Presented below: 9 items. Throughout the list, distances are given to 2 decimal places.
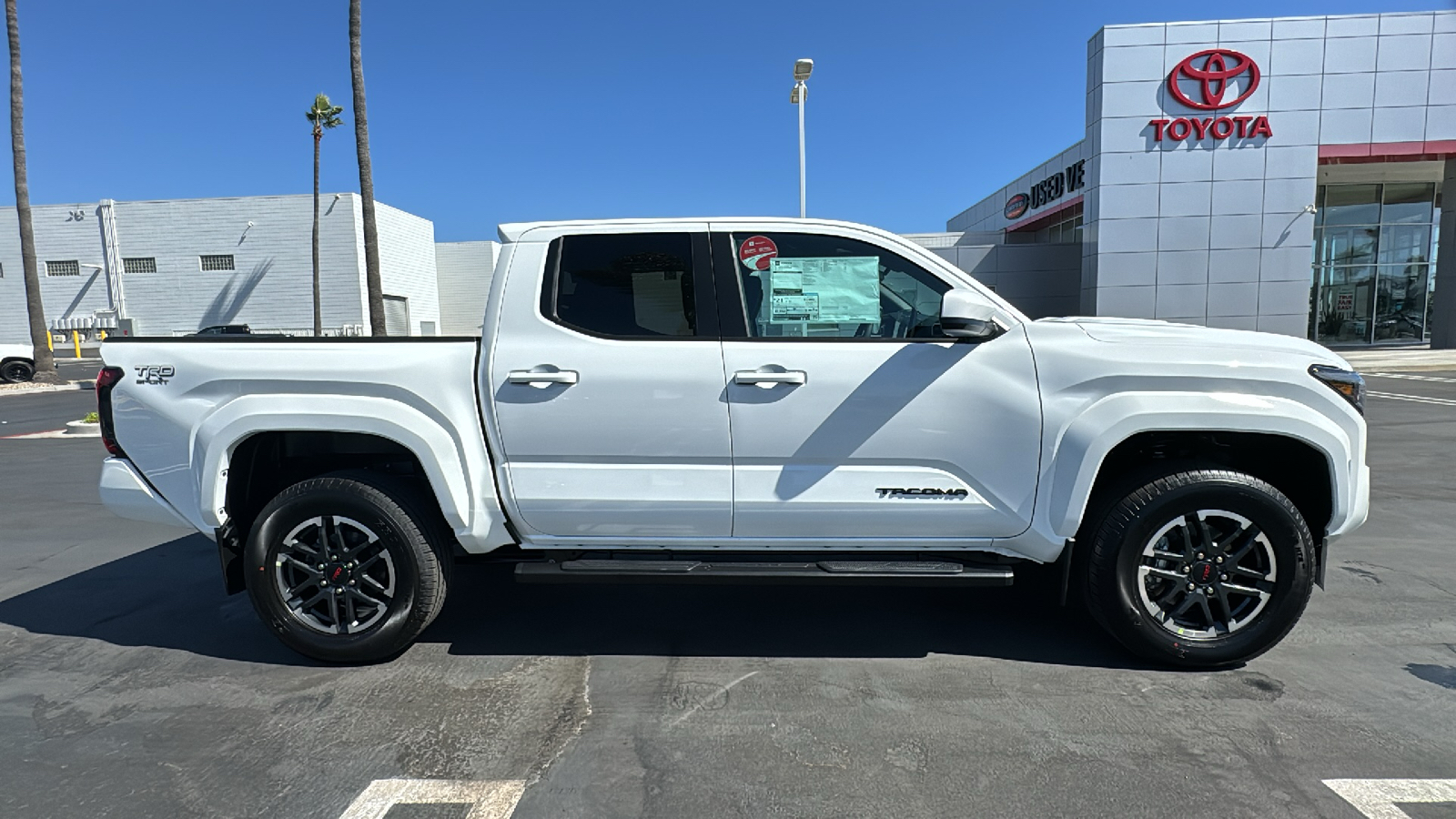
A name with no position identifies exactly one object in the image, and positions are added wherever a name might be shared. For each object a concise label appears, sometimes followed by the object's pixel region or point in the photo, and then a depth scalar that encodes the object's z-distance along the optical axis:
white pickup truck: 3.19
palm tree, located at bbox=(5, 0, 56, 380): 17.84
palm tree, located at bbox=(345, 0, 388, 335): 15.37
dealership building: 19.17
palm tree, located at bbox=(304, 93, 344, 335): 32.62
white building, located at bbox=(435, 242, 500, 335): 45.44
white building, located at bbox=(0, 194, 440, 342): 37.25
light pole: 14.60
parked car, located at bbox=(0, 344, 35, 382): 19.47
